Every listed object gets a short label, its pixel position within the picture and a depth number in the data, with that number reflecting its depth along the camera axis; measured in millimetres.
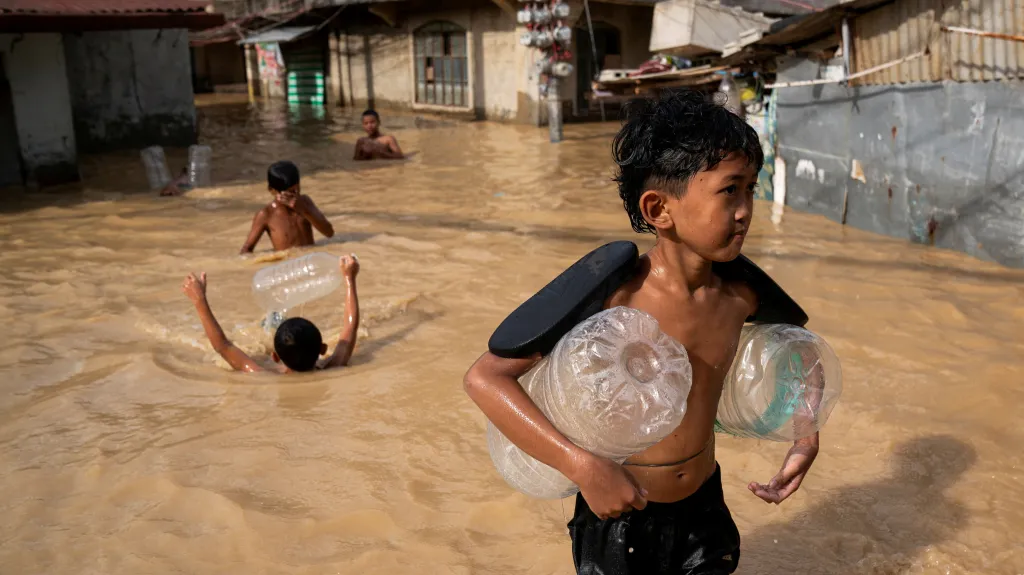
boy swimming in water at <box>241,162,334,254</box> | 6863
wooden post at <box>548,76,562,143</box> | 14414
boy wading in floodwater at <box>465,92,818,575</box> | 1787
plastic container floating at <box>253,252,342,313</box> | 5645
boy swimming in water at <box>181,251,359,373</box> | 4660
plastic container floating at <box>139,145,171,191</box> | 11133
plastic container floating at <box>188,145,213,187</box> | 11086
